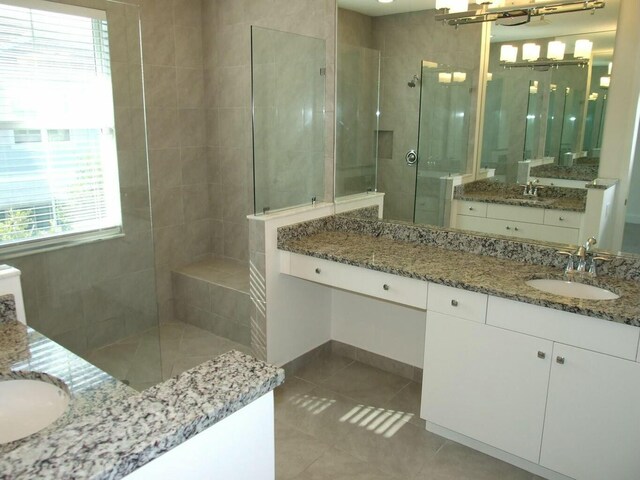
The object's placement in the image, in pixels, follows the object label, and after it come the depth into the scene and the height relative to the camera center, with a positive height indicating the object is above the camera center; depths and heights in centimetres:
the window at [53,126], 229 +2
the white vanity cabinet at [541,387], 185 -101
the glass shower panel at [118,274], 257 -78
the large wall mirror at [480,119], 226 +8
